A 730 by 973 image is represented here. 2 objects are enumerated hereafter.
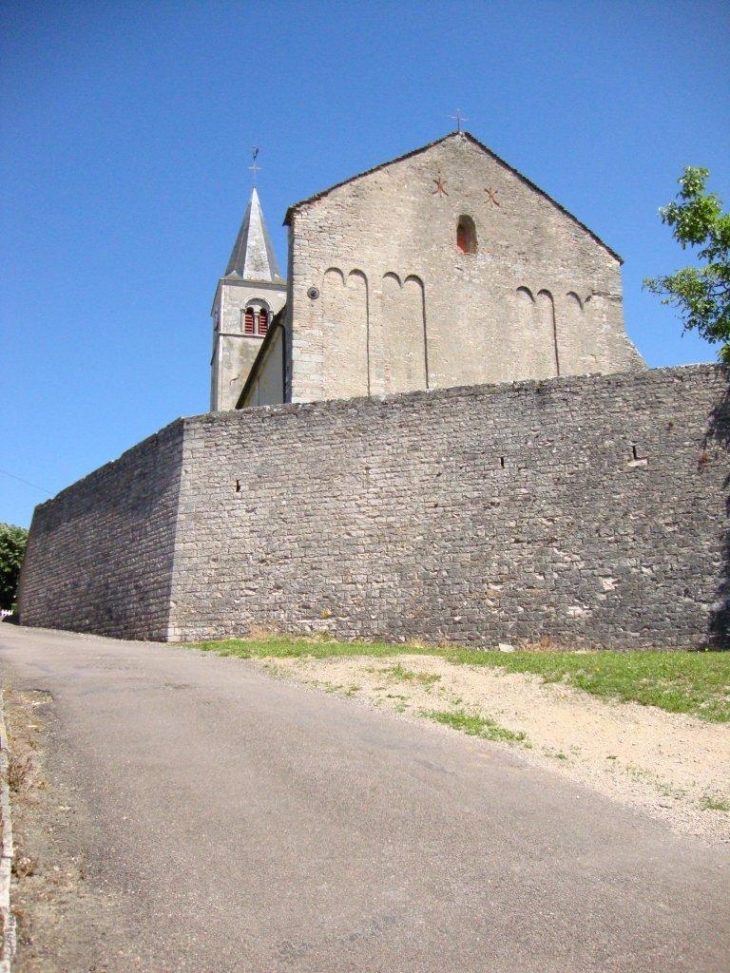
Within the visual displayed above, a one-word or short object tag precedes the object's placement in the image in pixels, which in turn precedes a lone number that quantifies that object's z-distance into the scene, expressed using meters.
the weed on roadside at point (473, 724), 8.11
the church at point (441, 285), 21.77
